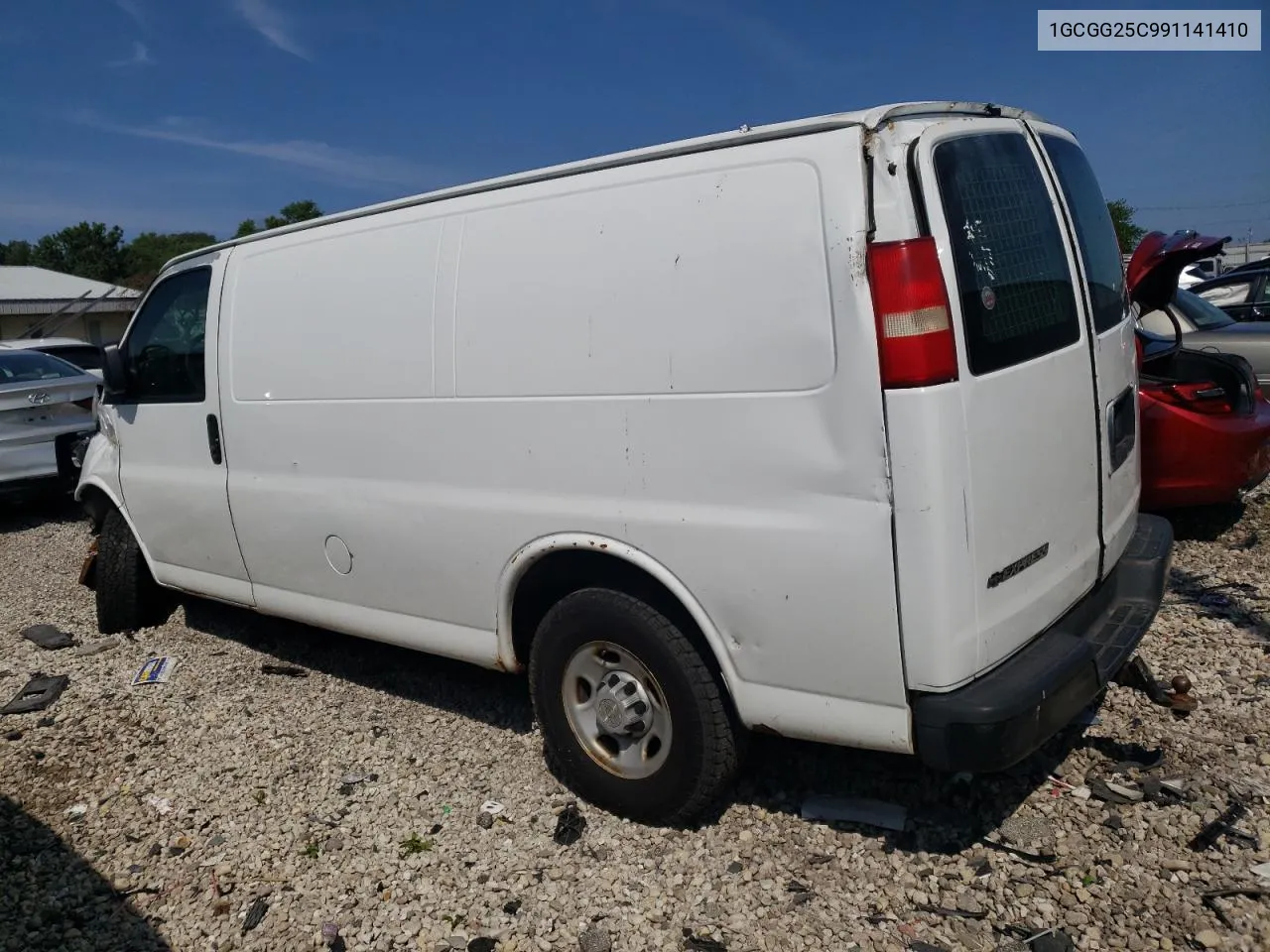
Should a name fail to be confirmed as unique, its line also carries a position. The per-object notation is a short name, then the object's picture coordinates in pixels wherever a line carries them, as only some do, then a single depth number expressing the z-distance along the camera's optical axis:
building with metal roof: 32.12
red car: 5.29
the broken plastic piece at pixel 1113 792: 3.27
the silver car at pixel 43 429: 8.92
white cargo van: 2.54
